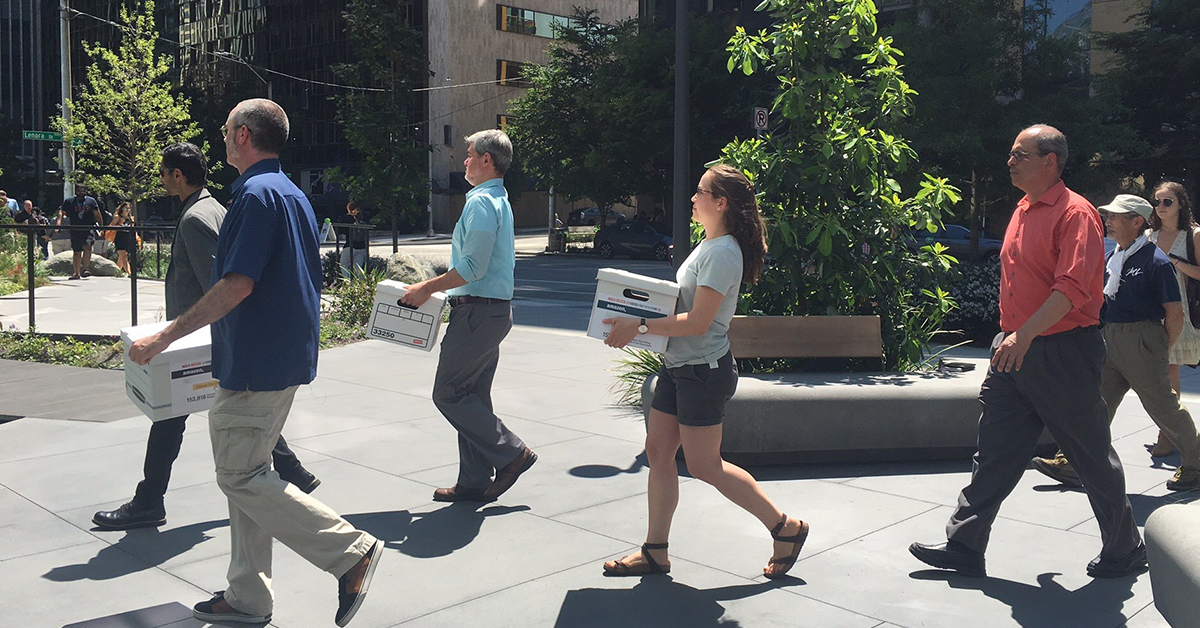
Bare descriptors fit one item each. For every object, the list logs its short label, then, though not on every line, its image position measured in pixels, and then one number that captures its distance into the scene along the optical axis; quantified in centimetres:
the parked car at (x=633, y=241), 3584
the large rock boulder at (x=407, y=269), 1600
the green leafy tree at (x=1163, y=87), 2908
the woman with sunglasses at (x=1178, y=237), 646
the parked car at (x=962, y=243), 3123
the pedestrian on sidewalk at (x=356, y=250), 1514
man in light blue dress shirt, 546
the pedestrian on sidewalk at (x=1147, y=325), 605
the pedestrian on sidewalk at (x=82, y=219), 2134
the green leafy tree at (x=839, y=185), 759
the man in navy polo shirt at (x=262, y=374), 383
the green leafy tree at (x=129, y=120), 2788
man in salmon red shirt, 448
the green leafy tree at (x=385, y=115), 2217
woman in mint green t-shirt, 434
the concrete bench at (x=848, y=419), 637
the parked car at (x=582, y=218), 5762
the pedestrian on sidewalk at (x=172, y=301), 516
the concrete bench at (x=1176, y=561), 312
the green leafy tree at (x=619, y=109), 3569
